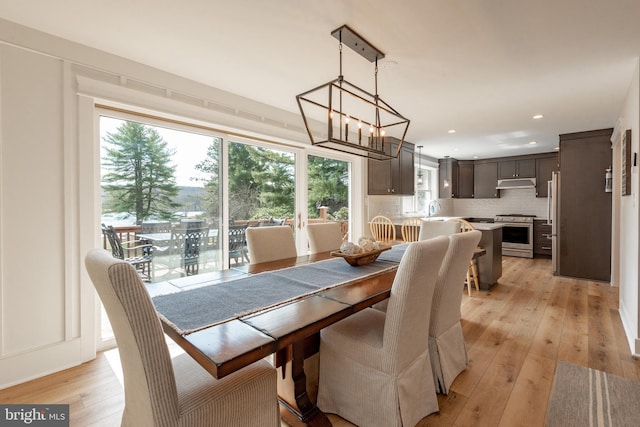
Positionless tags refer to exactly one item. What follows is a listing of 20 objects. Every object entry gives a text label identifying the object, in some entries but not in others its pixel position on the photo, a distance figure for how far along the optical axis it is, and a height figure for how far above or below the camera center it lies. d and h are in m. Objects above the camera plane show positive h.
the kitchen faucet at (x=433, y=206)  7.32 +0.07
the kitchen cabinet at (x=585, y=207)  4.53 +0.03
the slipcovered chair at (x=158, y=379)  0.98 -0.69
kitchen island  4.07 -0.67
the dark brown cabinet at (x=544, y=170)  6.56 +0.84
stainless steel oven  6.55 -0.59
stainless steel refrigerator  4.90 -0.15
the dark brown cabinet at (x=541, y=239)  6.49 -0.66
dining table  1.08 -0.46
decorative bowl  2.16 -0.35
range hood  6.75 +0.59
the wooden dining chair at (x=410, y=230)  4.54 -0.32
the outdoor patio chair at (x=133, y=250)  2.65 -0.38
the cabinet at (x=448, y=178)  7.54 +0.79
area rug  1.74 -1.20
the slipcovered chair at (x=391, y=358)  1.51 -0.81
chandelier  2.08 +1.21
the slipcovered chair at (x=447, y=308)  1.93 -0.65
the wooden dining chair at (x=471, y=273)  3.94 -0.85
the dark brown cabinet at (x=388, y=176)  5.07 +0.56
